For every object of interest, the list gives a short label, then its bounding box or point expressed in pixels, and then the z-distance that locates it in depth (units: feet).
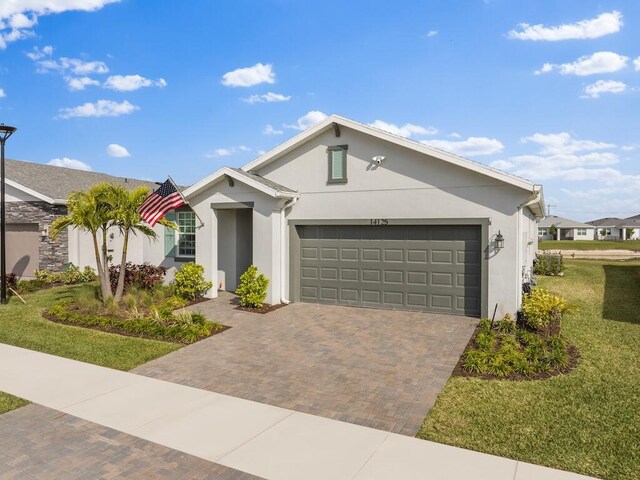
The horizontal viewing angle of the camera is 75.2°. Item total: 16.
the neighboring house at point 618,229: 270.75
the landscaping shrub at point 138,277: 47.55
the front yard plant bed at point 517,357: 24.94
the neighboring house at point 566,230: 262.04
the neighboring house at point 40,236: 61.93
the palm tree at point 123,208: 42.50
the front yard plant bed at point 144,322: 33.06
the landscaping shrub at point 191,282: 47.06
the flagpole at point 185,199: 43.62
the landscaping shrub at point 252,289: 42.42
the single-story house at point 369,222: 38.14
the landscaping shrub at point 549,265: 71.05
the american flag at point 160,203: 42.65
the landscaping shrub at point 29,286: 53.88
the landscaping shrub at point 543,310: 34.47
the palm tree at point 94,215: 41.52
